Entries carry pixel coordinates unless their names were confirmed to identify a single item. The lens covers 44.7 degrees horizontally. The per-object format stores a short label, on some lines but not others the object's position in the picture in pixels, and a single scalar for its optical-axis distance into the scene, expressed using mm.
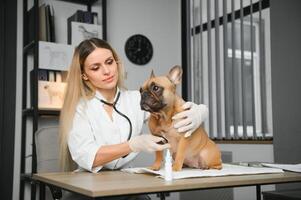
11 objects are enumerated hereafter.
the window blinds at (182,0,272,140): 2924
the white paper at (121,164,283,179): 1204
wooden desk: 968
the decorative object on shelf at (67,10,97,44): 2964
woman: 1464
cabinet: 2652
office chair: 1848
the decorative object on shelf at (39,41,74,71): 2732
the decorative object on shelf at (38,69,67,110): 2711
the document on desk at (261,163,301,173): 1447
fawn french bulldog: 1286
